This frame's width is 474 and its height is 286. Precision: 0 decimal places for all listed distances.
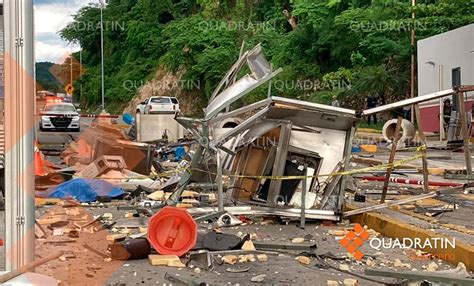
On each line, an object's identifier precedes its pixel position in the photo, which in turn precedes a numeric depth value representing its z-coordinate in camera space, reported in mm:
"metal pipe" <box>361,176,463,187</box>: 13528
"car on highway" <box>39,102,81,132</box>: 33594
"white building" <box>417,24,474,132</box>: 28000
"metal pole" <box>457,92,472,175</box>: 9552
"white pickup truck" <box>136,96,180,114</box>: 41000
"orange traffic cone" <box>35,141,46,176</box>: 13605
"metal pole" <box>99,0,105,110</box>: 60128
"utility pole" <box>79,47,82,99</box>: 65494
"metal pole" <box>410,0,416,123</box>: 36656
